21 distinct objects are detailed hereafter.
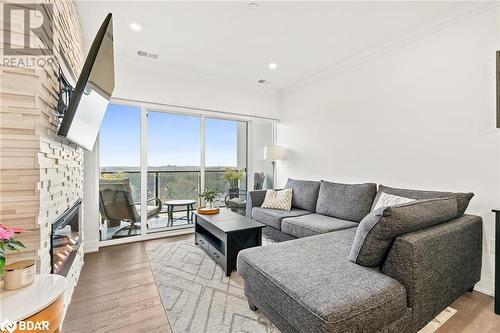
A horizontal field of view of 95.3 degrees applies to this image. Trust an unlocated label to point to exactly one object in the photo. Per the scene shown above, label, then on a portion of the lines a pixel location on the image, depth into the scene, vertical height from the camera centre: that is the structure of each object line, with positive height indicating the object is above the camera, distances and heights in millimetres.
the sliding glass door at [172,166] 3838 +0
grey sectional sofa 1206 -691
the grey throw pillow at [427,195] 2018 -290
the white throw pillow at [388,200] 2382 -360
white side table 912 -589
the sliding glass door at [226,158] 4324 +169
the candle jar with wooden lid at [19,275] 1048 -513
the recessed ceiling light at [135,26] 2602 +1619
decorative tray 3189 -633
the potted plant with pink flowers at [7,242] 937 -335
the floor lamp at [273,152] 4551 +273
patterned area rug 1662 -1158
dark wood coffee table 2441 -799
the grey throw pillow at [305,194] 3584 -456
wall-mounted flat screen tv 1464 +534
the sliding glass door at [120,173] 3377 -106
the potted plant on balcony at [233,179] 4461 -260
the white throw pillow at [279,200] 3688 -554
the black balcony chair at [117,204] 3350 -571
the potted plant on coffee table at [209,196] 3217 -423
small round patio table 3996 -758
